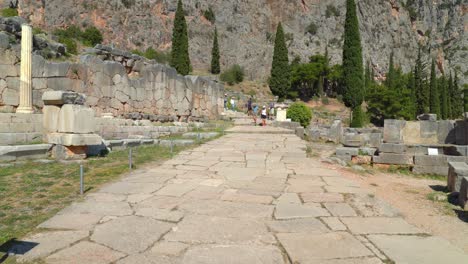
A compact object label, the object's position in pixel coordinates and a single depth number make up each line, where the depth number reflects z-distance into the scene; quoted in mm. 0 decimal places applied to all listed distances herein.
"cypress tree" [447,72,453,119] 55541
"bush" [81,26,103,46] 44031
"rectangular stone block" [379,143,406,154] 9867
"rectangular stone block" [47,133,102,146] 6699
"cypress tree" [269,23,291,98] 45469
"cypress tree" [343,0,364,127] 40844
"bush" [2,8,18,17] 27406
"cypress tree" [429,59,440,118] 49969
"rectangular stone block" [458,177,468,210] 4744
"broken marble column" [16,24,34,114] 10391
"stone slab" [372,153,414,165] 9727
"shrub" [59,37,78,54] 24950
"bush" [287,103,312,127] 23156
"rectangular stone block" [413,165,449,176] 9062
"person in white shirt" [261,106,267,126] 21844
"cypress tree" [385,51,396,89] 54500
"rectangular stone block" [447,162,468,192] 5855
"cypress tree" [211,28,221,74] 49062
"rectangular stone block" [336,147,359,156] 10570
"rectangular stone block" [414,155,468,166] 9086
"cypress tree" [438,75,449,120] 52344
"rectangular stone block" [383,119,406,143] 10336
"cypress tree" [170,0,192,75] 38253
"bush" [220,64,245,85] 47000
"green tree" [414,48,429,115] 51844
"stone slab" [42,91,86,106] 6797
